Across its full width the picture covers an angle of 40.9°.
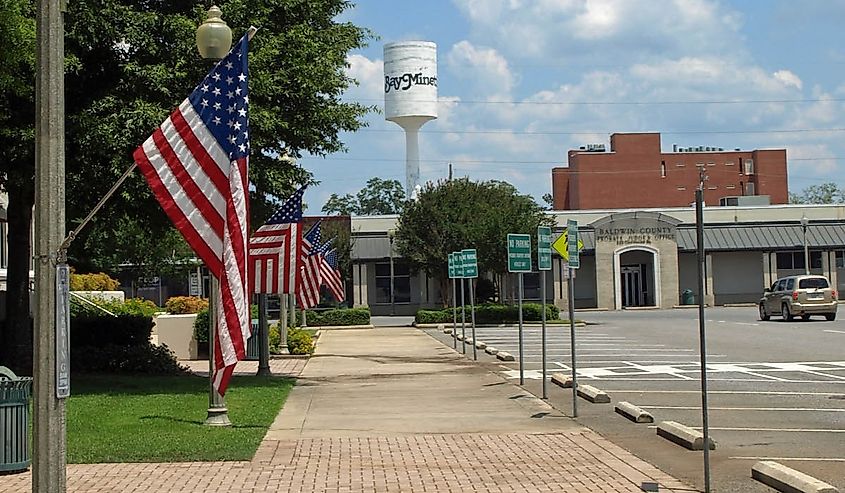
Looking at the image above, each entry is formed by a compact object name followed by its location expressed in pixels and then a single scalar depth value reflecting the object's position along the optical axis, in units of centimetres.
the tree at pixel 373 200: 15712
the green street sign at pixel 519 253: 2016
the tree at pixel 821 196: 12975
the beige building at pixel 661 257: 6862
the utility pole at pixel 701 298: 938
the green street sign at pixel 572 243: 1630
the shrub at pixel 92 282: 3631
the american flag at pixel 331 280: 3378
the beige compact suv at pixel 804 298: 4203
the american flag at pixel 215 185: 1108
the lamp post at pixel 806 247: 6419
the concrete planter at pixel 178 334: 3059
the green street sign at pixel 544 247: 1833
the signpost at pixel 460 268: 3189
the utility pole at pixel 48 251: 723
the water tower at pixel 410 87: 7850
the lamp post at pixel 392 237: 6287
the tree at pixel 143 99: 1848
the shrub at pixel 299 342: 3228
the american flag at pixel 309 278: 2952
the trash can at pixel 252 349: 2897
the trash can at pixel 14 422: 1084
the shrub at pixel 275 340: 3192
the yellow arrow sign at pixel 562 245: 1691
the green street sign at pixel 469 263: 3089
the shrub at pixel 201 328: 3022
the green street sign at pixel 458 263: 3263
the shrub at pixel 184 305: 4231
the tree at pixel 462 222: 5222
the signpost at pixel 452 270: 3417
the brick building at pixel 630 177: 10012
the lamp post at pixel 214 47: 1455
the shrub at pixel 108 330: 2409
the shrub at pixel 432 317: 5350
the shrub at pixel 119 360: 2309
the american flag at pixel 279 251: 2202
